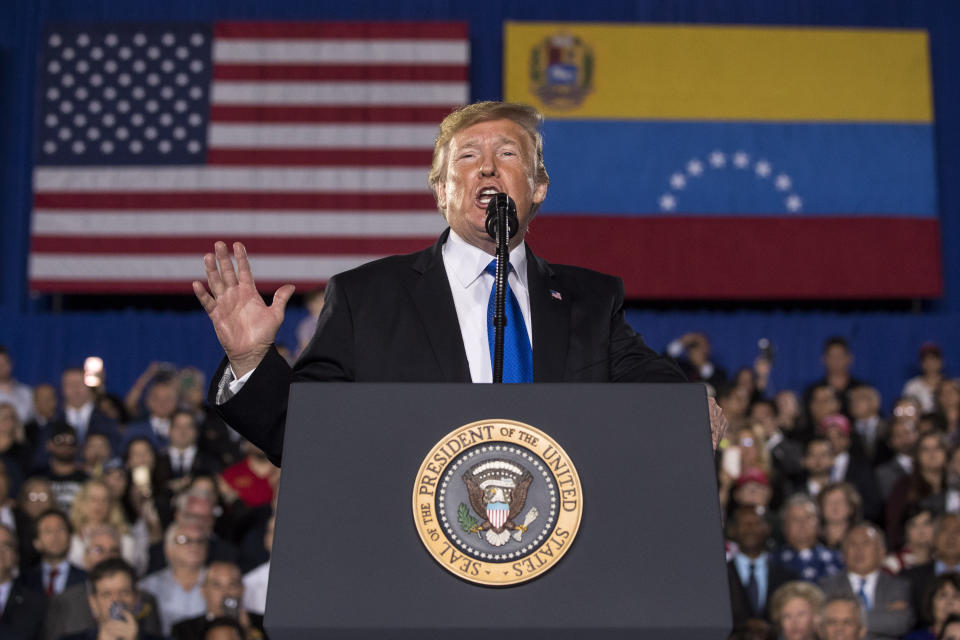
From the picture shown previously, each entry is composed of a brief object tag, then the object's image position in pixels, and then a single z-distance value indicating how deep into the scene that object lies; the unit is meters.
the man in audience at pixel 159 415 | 14.15
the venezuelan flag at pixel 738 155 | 20.52
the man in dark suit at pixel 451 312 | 3.38
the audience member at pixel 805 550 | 11.23
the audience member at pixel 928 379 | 16.94
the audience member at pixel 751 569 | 10.53
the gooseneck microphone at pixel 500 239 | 3.21
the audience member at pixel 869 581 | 10.56
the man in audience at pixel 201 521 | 10.98
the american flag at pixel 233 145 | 19.92
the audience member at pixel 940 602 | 9.89
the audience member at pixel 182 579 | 10.64
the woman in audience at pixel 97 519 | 11.43
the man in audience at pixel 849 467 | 12.89
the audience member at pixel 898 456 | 13.09
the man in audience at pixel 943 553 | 10.89
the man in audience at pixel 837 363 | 16.89
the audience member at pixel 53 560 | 10.92
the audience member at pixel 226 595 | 10.16
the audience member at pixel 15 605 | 10.22
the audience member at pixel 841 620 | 9.53
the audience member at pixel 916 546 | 11.38
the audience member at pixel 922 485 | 12.51
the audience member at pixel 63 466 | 12.69
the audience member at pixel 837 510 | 11.65
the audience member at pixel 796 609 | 9.81
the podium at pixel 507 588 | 2.60
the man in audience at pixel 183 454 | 13.07
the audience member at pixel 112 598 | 9.69
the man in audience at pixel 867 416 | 14.47
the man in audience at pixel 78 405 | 15.03
